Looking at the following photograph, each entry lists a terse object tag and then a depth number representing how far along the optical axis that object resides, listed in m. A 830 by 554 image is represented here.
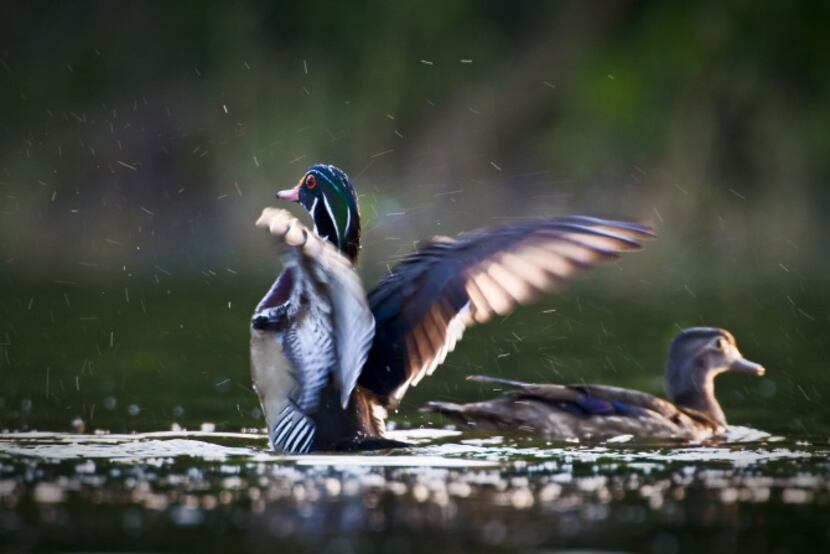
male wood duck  14.98
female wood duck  18.30
